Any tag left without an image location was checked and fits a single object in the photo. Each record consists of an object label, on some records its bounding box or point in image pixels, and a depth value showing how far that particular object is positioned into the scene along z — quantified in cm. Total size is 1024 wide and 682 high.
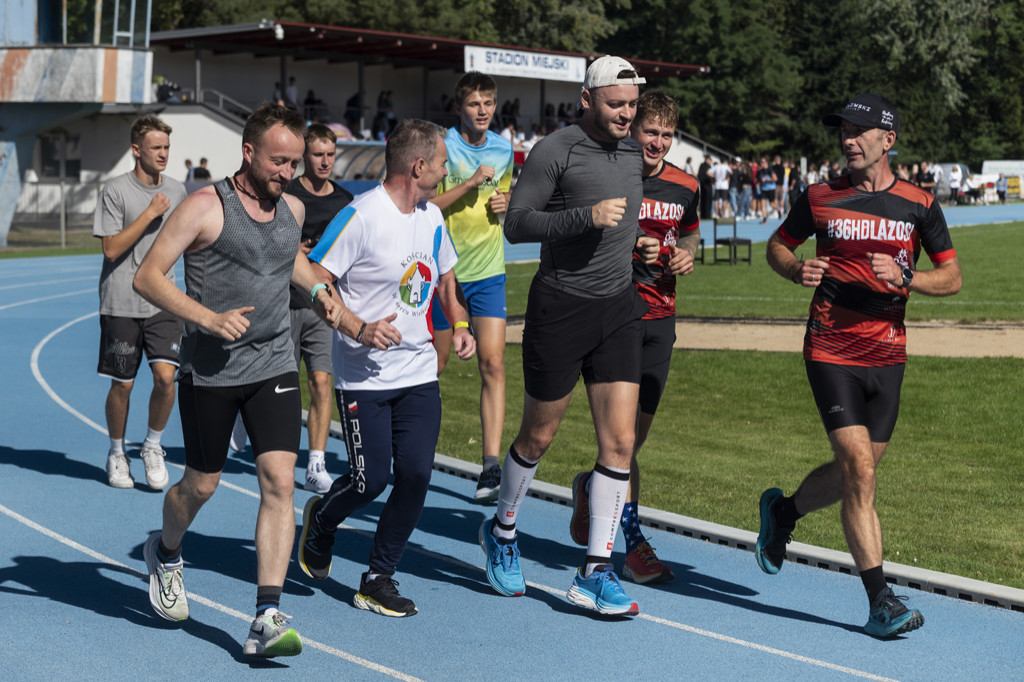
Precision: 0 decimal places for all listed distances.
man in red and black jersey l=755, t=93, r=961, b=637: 1016
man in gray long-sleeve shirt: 1049
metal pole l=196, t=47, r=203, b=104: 7845
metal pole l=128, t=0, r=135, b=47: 6141
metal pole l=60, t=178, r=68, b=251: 5840
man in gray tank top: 945
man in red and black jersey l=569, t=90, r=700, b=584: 1178
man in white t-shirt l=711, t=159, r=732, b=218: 7575
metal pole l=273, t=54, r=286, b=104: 8371
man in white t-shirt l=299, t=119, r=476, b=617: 1035
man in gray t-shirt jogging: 1448
